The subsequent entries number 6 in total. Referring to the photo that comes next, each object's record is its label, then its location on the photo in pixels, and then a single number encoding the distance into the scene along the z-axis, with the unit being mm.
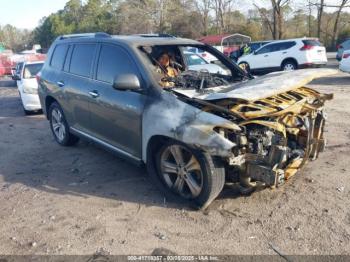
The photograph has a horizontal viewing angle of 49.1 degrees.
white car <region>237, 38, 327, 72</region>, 17331
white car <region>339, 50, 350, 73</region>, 14109
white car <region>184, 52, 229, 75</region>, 8836
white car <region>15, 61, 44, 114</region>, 10531
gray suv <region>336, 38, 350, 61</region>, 19962
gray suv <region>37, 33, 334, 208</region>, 3883
